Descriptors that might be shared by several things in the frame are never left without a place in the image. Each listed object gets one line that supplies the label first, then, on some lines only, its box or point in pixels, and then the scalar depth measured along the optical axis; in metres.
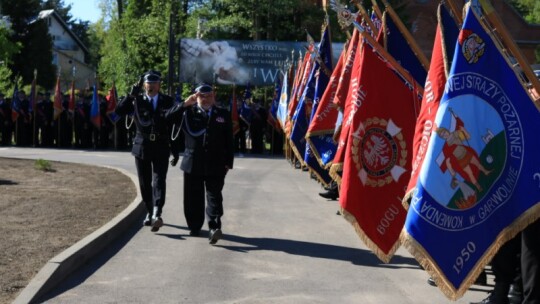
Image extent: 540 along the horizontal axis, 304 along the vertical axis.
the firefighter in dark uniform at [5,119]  29.17
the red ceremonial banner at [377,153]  8.31
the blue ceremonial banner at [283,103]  23.17
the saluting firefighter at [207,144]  10.47
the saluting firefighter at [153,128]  11.17
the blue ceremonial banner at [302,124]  14.70
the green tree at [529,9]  88.38
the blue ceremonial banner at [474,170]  6.13
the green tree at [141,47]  47.53
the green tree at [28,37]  66.88
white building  99.88
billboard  36.94
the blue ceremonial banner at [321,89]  12.81
